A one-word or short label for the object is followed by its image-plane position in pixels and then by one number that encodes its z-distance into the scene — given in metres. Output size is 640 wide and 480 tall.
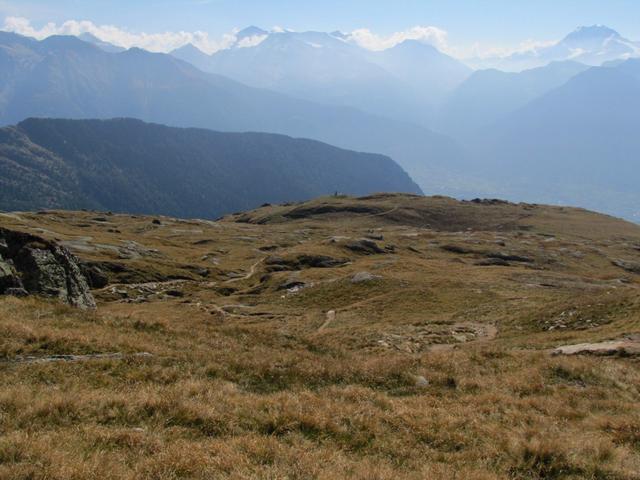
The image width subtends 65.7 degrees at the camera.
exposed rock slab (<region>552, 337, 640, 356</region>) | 21.98
